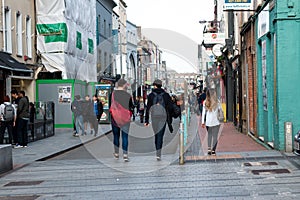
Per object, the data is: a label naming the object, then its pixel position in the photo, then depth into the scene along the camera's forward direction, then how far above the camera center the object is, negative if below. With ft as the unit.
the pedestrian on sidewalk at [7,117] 55.67 -2.50
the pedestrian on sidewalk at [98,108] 82.41 -2.59
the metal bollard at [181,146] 38.42 -3.95
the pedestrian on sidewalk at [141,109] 110.93 -3.69
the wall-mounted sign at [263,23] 47.09 +6.17
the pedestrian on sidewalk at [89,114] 74.33 -3.09
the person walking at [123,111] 40.93 -1.49
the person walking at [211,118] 43.98 -2.26
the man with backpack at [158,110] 41.04 -1.45
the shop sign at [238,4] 50.93 +8.06
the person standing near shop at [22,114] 56.96 -2.24
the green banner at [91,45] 120.78 +10.52
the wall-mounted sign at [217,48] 90.48 +7.03
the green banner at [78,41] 105.51 +10.06
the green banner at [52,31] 91.86 +10.42
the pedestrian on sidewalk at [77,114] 73.10 -3.00
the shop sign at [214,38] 95.34 +9.21
